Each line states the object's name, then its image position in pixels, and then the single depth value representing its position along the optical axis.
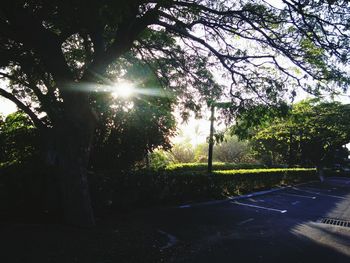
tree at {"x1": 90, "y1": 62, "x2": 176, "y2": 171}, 15.54
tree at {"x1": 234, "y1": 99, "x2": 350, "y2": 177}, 29.86
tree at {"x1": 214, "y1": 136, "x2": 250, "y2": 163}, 56.62
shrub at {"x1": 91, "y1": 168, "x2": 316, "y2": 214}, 10.91
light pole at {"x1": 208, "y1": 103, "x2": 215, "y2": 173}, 9.85
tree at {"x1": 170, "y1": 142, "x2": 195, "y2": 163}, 43.34
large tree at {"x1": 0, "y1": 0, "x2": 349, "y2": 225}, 7.47
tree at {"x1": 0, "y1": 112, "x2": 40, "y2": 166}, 14.52
